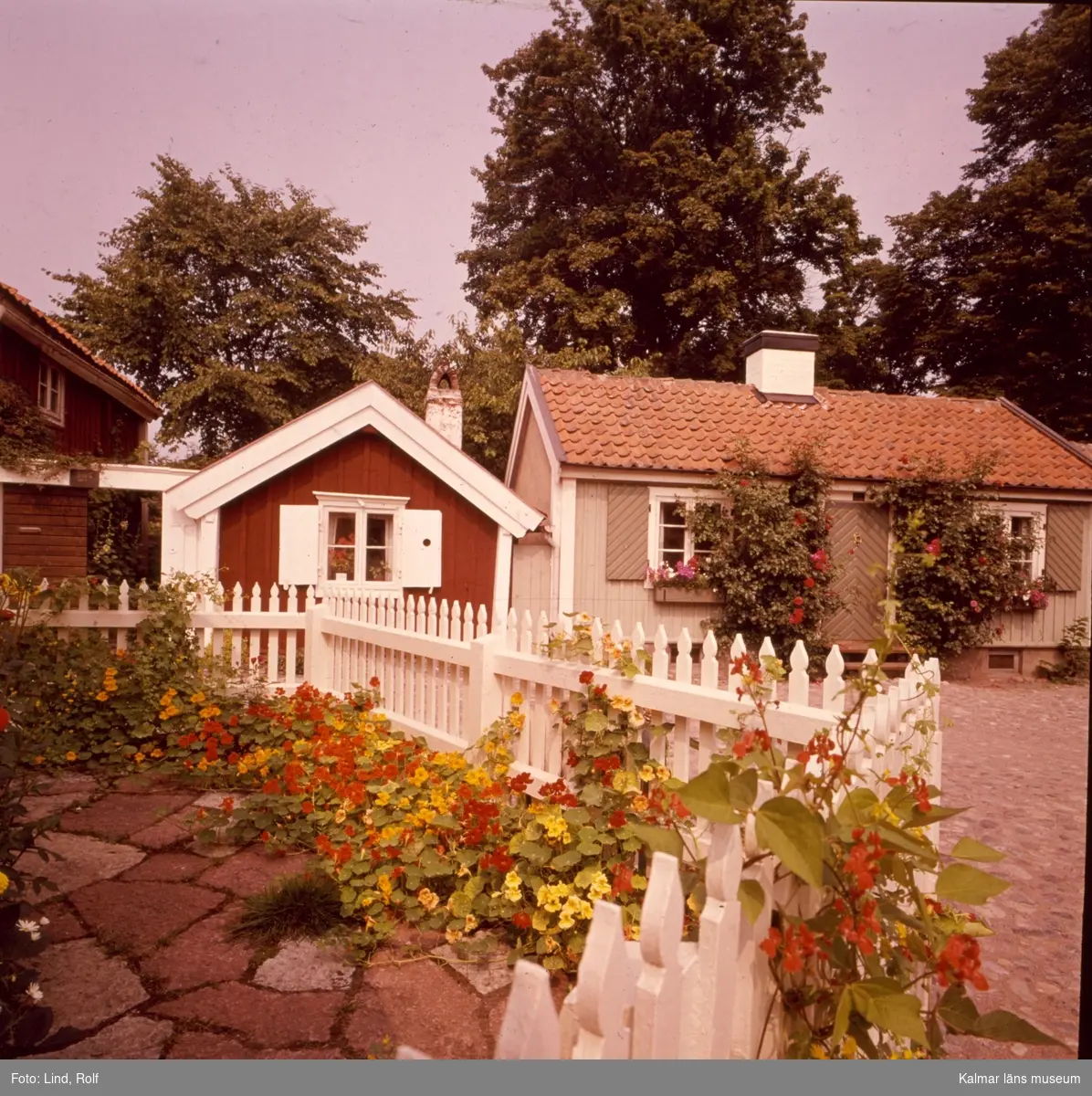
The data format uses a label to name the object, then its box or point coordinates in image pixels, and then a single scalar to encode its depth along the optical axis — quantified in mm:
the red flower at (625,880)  1742
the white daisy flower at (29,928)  1815
